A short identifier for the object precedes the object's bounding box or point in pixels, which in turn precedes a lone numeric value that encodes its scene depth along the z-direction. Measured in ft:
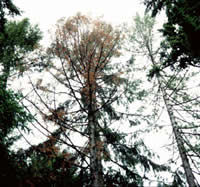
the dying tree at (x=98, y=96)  13.15
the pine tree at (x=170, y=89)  19.28
